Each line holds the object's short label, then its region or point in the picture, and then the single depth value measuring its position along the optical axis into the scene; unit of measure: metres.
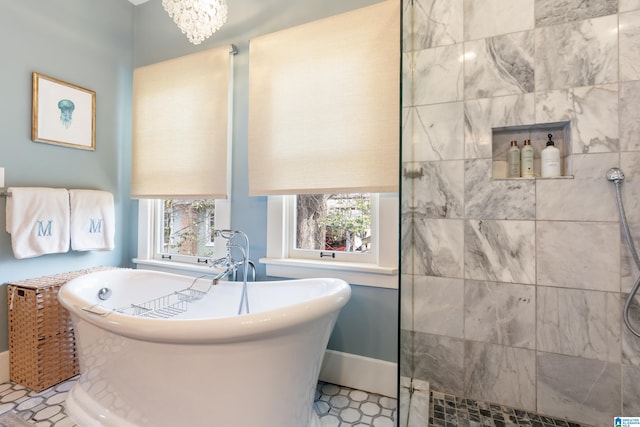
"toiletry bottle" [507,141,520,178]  1.50
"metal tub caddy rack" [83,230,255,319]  1.63
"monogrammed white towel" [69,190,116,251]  1.94
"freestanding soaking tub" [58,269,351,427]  0.97
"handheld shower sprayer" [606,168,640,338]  1.27
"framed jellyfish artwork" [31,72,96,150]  1.84
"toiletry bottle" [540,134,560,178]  1.42
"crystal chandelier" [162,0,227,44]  1.49
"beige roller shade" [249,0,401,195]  1.57
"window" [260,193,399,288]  1.63
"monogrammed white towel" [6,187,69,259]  1.69
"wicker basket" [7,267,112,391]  1.62
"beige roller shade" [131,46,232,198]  1.97
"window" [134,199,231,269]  1.85
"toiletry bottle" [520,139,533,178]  1.47
